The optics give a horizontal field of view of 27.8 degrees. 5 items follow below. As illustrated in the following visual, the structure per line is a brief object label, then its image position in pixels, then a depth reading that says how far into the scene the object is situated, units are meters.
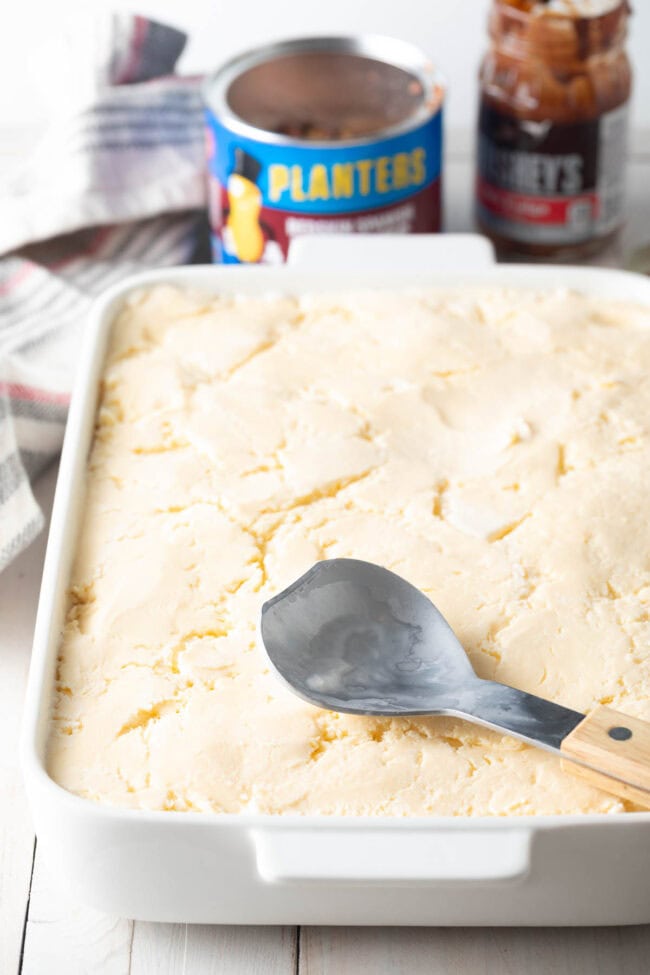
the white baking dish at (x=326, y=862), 0.79
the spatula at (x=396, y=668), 0.82
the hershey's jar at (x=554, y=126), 1.34
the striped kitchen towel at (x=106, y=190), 1.43
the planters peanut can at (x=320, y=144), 1.32
